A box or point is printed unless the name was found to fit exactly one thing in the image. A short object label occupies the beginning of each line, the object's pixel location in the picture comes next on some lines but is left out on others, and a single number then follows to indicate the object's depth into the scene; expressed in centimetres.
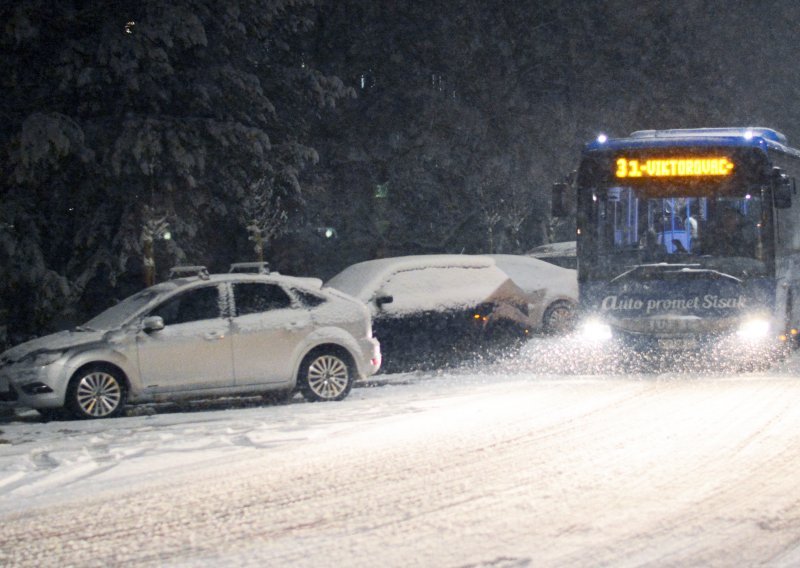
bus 1563
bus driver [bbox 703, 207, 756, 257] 1566
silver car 1312
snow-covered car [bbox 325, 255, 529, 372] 1775
